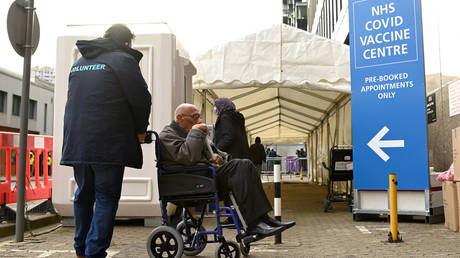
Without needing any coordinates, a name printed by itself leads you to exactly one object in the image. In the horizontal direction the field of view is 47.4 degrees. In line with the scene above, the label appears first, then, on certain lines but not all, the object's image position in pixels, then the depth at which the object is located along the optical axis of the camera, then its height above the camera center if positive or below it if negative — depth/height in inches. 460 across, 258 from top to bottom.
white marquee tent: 335.3 +69.0
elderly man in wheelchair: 163.0 -5.6
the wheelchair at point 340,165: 394.4 +3.5
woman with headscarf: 270.7 +21.8
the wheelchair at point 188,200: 166.9 -9.7
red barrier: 268.2 +2.2
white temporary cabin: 266.7 +32.7
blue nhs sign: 288.8 +42.3
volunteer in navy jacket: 144.6 +11.5
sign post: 219.9 +50.1
